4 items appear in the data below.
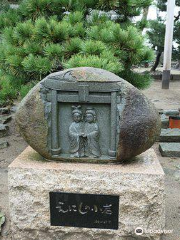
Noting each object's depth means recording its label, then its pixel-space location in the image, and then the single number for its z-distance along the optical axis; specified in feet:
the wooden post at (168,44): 24.36
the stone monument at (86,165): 5.79
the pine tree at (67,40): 8.70
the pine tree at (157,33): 30.63
